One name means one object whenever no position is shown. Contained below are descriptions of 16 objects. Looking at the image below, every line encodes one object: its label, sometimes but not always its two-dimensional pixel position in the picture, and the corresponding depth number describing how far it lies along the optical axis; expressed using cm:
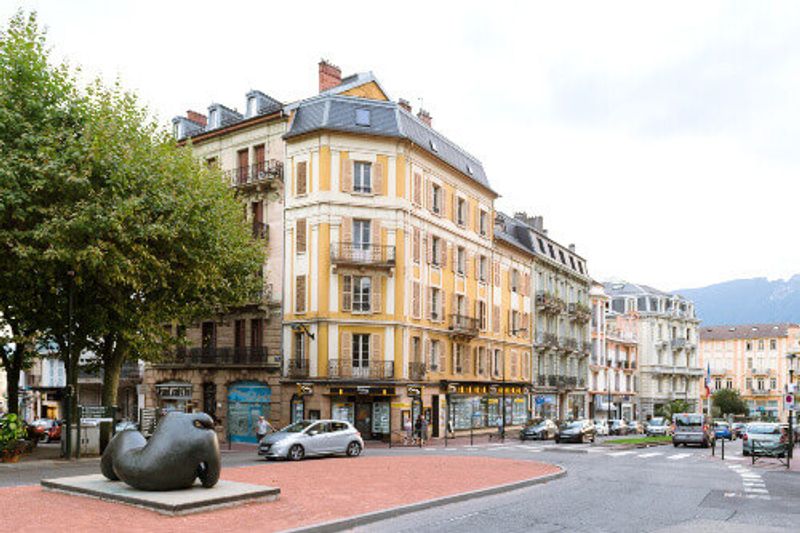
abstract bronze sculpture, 1505
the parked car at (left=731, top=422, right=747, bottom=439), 6391
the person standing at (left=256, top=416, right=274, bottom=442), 3553
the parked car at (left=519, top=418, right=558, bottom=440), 4847
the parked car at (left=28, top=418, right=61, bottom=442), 4362
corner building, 4047
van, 4281
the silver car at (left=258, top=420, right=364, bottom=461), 2764
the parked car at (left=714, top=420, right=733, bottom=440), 5584
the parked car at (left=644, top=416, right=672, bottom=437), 5781
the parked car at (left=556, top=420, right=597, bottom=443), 4344
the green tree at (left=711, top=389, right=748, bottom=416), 10499
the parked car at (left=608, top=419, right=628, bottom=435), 6142
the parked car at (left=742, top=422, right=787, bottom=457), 3347
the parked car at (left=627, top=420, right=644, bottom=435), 6549
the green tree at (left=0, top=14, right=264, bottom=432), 2398
